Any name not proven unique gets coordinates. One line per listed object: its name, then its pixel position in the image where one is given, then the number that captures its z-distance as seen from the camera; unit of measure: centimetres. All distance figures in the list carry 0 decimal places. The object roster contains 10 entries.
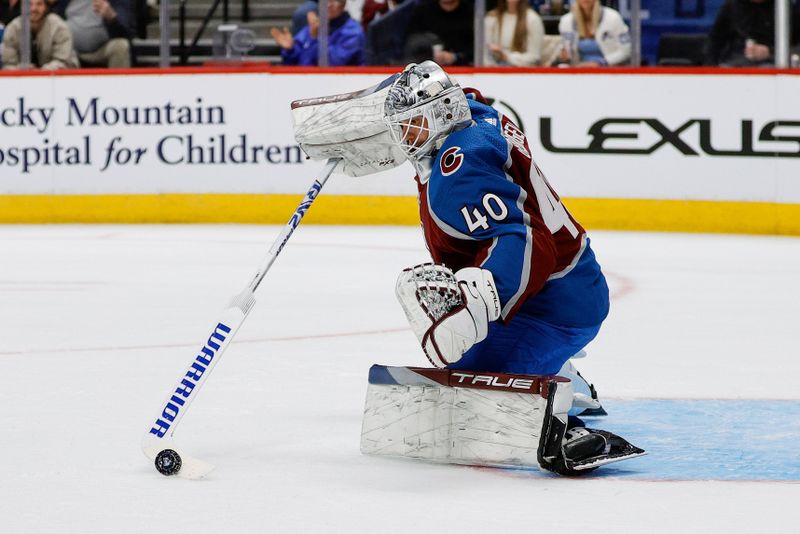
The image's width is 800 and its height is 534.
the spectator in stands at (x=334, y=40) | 1772
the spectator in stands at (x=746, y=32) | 1633
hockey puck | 573
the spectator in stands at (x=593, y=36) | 1698
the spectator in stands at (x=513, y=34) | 1722
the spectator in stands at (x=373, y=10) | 1773
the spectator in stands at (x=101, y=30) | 1802
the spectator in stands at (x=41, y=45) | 1784
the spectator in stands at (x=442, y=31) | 1727
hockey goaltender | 557
